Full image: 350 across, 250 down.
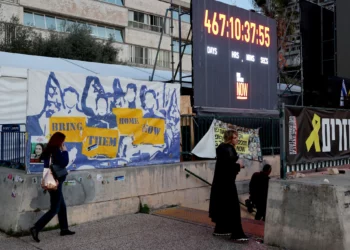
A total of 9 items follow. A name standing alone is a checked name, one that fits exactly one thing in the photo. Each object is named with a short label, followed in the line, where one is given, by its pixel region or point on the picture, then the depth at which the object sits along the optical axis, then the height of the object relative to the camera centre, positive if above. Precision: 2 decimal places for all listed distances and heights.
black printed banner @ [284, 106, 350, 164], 6.16 -0.09
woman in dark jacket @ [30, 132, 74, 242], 6.09 -0.51
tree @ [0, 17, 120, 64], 29.09 +6.45
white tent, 10.58 +1.90
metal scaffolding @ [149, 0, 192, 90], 10.73 +1.91
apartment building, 34.66 +10.42
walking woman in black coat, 6.11 -0.99
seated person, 8.37 -1.30
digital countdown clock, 10.63 +2.06
